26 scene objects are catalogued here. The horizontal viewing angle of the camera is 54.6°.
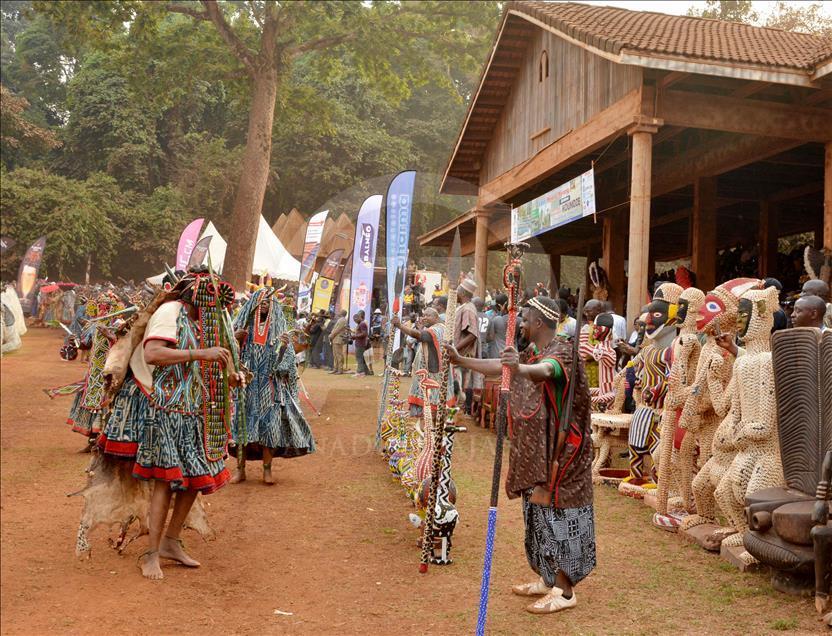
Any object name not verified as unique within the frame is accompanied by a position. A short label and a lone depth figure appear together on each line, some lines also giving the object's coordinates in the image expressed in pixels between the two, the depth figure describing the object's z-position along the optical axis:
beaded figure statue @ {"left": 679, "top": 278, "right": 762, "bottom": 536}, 5.50
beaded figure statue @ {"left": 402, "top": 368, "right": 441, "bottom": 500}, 6.08
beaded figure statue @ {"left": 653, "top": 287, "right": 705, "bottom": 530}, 5.98
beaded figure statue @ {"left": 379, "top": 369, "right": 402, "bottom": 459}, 8.30
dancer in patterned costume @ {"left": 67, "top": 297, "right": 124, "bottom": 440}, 8.03
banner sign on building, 11.33
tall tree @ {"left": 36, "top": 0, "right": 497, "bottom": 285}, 20.67
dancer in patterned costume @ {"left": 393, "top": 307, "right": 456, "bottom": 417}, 6.89
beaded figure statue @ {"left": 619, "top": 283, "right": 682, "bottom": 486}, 6.71
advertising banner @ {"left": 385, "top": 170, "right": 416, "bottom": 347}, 13.48
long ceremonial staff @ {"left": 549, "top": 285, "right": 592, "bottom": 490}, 4.07
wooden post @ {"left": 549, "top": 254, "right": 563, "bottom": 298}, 22.52
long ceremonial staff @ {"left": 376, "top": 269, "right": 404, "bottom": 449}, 9.11
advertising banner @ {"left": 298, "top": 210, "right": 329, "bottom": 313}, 17.45
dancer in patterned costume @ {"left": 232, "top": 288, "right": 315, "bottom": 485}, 7.59
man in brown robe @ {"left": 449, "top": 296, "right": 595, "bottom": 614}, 4.40
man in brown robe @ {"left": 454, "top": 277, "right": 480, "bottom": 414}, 10.00
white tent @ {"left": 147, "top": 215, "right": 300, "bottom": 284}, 26.45
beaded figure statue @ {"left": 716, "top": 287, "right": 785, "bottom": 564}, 5.06
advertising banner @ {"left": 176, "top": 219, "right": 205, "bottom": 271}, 18.98
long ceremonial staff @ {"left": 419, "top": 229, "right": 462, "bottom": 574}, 4.87
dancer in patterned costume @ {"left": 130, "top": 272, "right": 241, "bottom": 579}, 4.75
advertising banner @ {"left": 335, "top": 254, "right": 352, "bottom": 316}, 22.20
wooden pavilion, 9.66
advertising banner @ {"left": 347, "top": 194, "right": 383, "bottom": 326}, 15.73
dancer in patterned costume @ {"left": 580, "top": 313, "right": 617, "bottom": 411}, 8.54
